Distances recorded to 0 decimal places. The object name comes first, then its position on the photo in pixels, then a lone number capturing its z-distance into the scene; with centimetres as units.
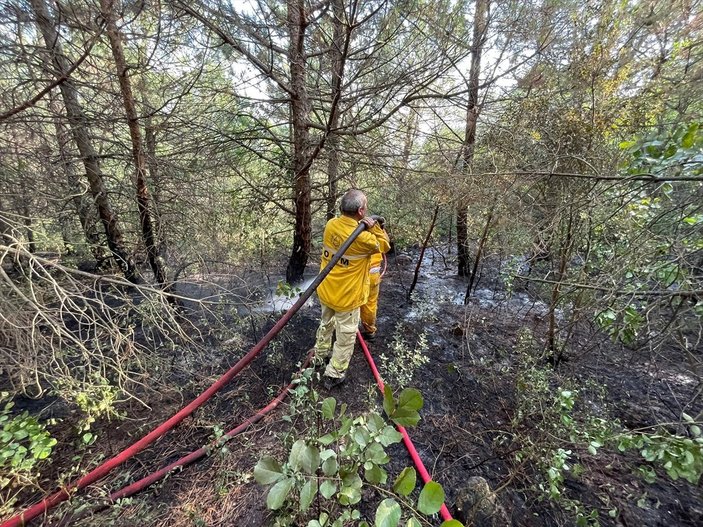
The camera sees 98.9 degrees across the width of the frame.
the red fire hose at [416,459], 188
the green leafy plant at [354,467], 91
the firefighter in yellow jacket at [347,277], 305
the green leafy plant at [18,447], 167
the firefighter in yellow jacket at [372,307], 374
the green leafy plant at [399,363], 270
